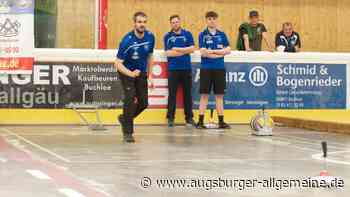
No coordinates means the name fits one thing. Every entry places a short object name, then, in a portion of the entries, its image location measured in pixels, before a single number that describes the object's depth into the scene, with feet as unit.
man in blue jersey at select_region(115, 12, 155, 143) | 40.86
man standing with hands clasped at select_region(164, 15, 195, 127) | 54.60
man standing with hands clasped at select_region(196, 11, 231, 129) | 53.42
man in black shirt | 61.46
